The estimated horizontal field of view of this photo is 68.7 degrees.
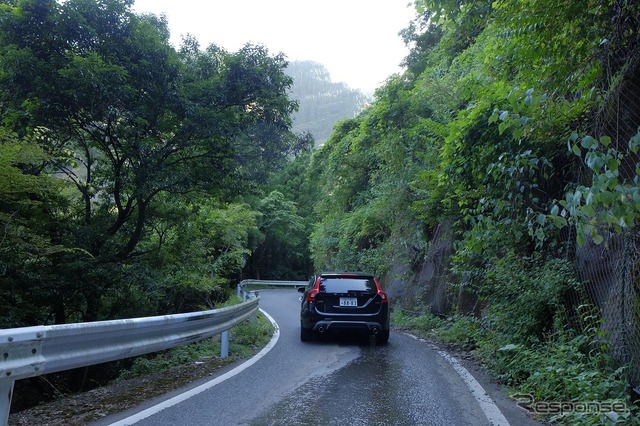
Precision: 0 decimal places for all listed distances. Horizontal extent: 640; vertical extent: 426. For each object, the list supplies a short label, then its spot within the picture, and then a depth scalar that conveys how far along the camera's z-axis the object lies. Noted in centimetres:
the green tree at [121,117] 994
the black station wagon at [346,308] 905
